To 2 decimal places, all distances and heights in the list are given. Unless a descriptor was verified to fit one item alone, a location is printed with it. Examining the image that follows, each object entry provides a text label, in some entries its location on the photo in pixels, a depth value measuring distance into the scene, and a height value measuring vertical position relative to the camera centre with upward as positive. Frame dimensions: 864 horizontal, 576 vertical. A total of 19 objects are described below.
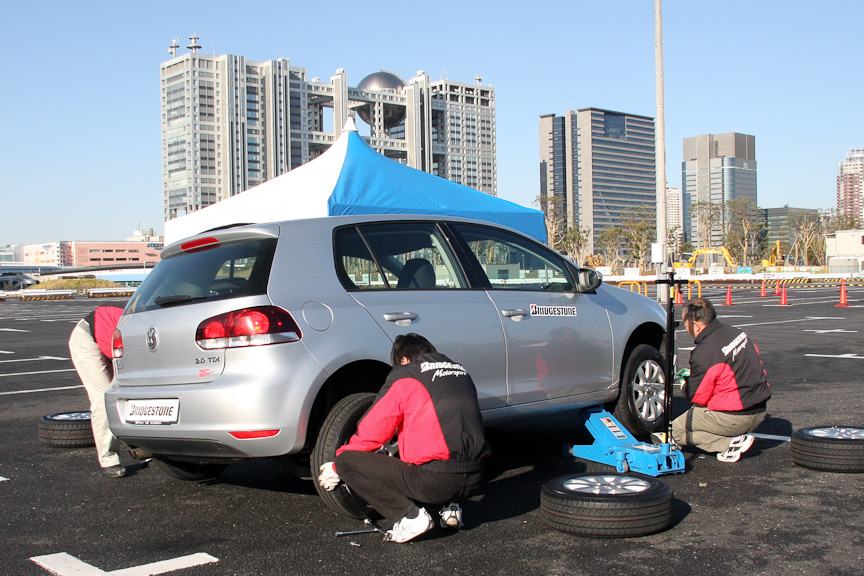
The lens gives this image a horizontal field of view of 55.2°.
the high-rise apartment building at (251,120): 166.00 +31.36
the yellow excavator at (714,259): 61.80 +0.69
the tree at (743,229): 111.38 +4.78
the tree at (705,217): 106.56 +6.06
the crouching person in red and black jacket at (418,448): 4.08 -0.89
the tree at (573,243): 112.38 +3.23
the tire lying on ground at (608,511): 4.07 -1.22
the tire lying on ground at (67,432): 6.70 -1.28
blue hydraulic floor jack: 5.30 -1.20
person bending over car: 5.80 -0.63
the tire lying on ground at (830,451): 5.28 -1.23
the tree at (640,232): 96.38 +4.05
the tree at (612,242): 109.67 +3.28
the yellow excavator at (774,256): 93.00 +0.73
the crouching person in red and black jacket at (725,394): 5.79 -0.92
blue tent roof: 11.61 +1.10
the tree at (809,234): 120.06 +4.14
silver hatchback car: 4.30 -0.35
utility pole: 23.57 +4.32
